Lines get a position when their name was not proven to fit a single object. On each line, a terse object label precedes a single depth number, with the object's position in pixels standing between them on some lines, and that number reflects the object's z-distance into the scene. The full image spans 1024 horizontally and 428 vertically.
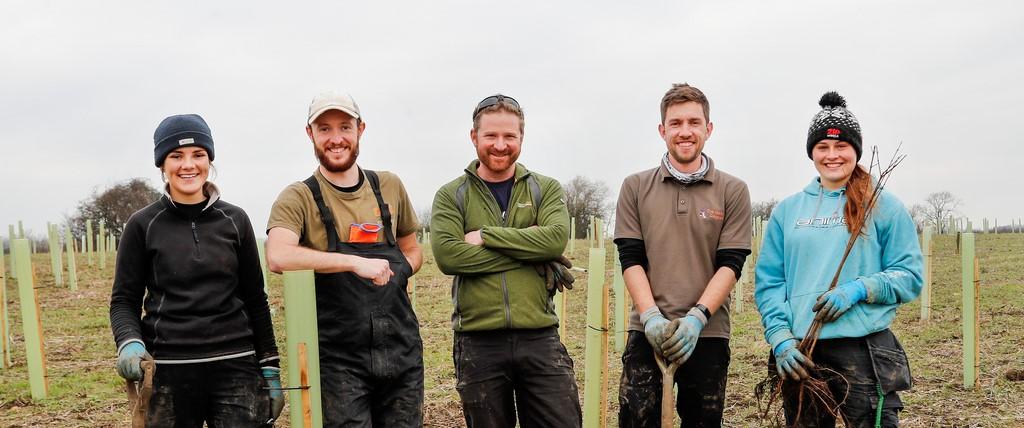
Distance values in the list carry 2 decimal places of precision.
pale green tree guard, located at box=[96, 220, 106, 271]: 16.78
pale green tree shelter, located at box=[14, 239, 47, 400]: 6.10
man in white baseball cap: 2.67
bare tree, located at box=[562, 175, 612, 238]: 41.61
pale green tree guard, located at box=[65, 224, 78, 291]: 13.35
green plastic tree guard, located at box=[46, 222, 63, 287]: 13.49
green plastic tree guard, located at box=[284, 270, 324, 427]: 2.26
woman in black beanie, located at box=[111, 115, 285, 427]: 2.61
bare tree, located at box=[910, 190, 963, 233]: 53.17
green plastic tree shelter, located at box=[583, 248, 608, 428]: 3.36
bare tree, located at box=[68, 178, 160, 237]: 39.06
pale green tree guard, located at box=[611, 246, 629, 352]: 7.46
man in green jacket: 2.89
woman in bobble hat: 2.77
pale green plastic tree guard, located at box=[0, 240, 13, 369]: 7.02
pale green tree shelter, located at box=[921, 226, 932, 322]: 9.29
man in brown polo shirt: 2.92
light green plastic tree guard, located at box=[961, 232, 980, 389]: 5.84
